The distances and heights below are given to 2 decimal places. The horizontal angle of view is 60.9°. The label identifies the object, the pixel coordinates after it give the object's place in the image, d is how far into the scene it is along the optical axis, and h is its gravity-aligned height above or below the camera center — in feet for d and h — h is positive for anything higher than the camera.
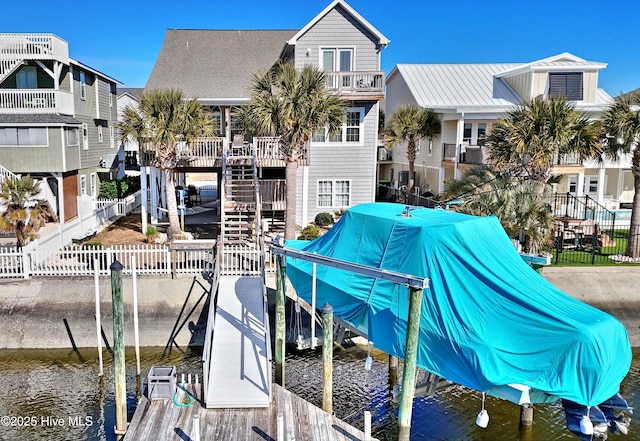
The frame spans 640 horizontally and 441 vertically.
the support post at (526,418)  42.16 -19.59
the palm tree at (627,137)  66.80 +3.47
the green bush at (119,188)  104.73 -5.65
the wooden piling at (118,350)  38.68 -13.65
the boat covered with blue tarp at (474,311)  31.48 -9.60
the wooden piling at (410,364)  31.35 -11.84
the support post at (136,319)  49.57 -14.81
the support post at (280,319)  43.24 -12.90
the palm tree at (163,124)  71.97 +4.79
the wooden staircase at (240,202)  68.18 -5.64
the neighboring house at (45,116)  83.15 +6.90
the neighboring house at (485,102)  97.91 +12.32
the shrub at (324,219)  86.22 -9.08
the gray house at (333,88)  83.87 +10.66
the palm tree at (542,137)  63.82 +3.14
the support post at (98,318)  50.11 -14.91
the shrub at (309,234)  73.87 -9.79
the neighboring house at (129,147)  129.49 +3.66
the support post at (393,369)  50.50 -19.38
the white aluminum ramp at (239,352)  37.17 -14.80
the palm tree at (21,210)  58.90 -5.56
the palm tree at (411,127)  103.30 +6.89
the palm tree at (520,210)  57.52 -4.97
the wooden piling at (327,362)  37.32 -14.11
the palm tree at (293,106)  66.74 +6.79
